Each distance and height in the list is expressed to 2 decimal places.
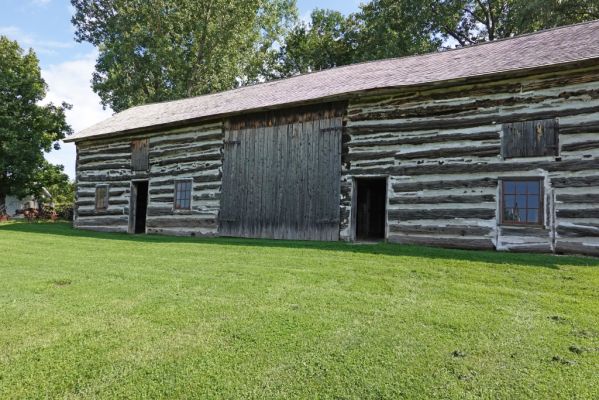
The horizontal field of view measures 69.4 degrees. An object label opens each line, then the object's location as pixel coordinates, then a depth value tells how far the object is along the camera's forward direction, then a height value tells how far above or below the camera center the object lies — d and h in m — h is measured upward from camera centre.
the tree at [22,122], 26.14 +5.33
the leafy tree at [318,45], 34.94 +14.00
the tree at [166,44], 29.02 +11.44
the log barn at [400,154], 9.34 +1.66
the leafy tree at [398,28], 27.58 +12.48
